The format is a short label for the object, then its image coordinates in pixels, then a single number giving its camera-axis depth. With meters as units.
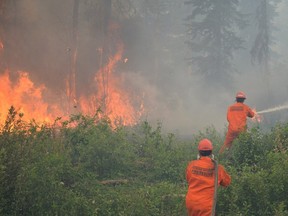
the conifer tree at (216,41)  31.98
